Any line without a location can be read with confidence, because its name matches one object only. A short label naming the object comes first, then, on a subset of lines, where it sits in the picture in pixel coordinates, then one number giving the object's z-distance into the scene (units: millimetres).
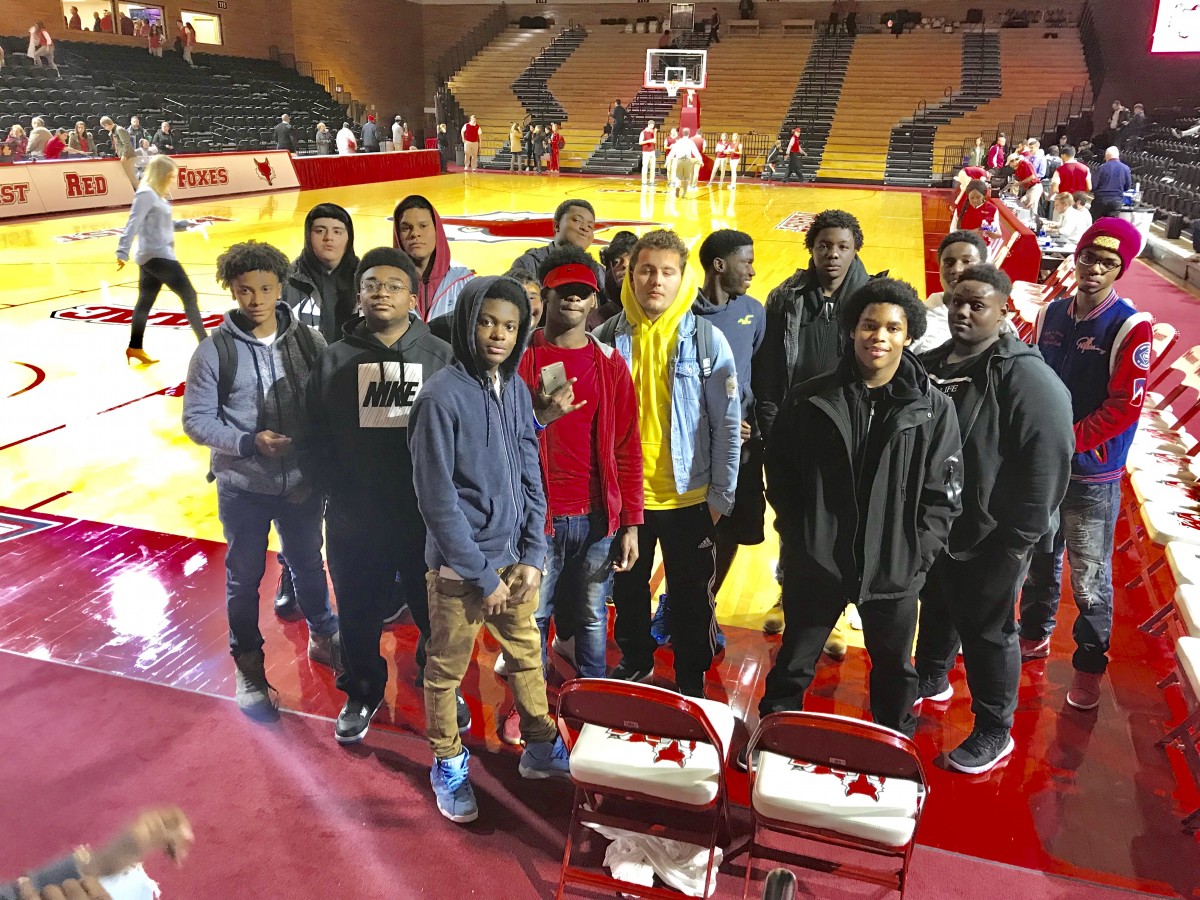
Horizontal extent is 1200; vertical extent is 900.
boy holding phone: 2791
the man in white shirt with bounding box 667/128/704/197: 19406
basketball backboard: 26281
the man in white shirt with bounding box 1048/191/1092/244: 10703
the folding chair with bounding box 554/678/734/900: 2143
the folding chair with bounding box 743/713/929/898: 2037
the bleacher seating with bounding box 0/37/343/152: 18797
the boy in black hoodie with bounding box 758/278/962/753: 2451
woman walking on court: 6438
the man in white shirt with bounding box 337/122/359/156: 22719
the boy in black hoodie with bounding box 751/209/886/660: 3311
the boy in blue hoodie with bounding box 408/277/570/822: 2457
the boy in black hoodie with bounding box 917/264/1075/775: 2635
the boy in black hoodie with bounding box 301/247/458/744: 2803
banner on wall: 14266
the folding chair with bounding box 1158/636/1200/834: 2682
